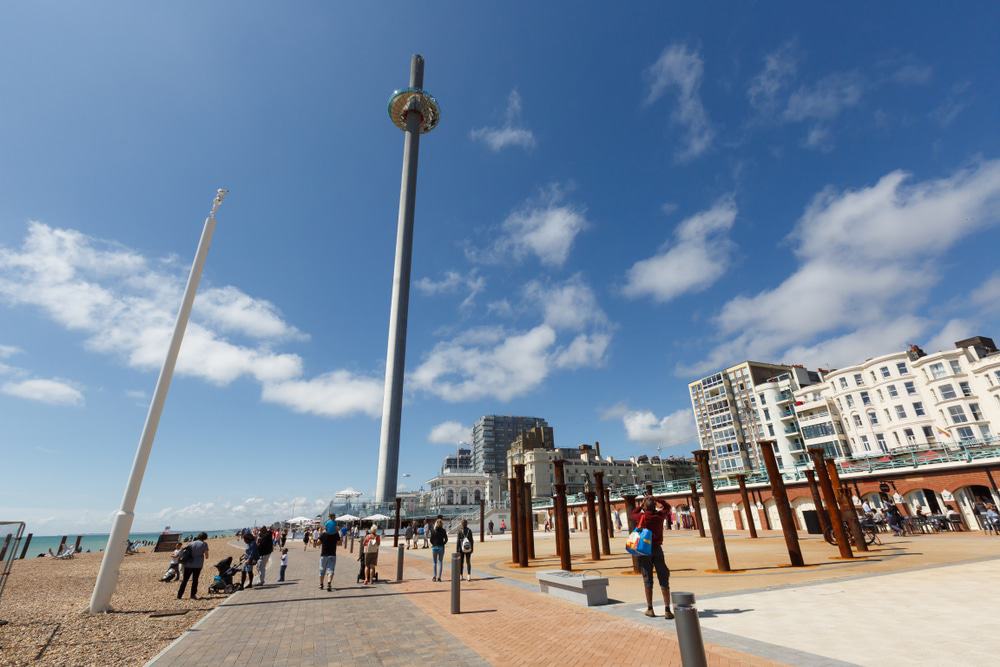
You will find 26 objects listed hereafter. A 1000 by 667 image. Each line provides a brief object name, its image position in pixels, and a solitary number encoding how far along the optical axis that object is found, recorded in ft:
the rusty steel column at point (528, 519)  58.99
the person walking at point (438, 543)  46.39
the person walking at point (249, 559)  46.19
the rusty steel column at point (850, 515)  48.53
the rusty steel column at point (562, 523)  48.16
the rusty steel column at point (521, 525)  56.70
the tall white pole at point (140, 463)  34.99
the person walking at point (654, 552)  24.35
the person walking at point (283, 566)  49.86
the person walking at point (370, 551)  45.73
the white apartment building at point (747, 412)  224.53
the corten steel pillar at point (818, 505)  60.54
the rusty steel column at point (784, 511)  40.81
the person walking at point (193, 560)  40.70
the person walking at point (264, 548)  46.47
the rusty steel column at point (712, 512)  40.73
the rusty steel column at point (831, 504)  44.06
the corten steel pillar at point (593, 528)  60.10
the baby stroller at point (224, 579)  43.93
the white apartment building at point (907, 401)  151.33
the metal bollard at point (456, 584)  29.99
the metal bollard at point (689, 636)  11.23
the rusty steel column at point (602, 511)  69.21
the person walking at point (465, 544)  45.37
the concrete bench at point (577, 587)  29.73
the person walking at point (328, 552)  41.39
